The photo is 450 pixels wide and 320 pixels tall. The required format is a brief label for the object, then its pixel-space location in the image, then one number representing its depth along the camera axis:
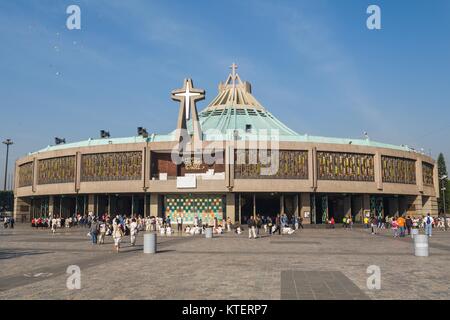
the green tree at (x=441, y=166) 111.44
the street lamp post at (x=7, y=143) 70.12
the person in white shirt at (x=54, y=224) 36.75
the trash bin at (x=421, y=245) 17.66
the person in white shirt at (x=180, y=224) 38.65
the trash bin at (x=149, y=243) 19.09
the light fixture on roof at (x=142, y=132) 50.66
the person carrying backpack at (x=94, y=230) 24.45
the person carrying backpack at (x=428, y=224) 29.69
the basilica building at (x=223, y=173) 47.25
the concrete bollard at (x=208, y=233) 30.83
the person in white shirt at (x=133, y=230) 23.88
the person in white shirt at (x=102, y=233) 24.57
